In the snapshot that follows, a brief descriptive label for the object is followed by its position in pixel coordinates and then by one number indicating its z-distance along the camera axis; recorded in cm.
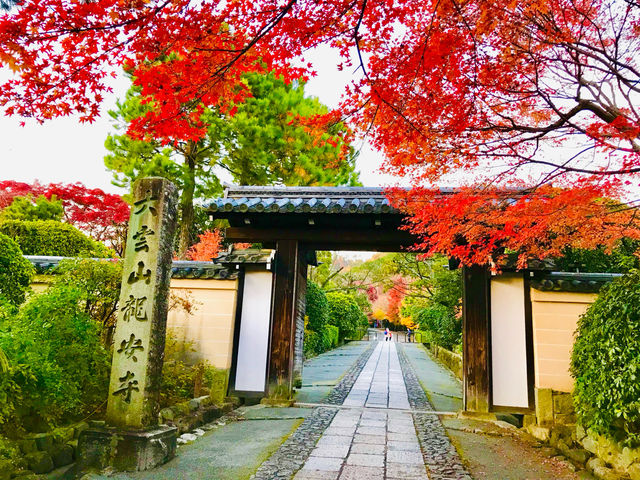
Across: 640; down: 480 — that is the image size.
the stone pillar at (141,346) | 388
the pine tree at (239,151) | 1402
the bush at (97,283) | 513
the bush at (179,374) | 595
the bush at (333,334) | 2126
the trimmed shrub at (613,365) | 389
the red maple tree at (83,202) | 1834
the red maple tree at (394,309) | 3603
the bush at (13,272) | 536
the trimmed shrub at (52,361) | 348
